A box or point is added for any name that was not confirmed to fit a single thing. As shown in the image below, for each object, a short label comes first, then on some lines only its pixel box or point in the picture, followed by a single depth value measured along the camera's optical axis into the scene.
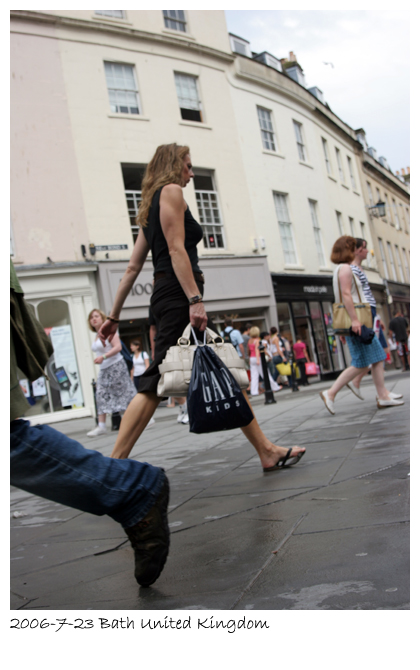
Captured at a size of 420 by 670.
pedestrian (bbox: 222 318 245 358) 13.71
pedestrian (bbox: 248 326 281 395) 14.65
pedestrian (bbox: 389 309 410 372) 16.78
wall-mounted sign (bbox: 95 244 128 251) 15.77
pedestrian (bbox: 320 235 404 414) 5.89
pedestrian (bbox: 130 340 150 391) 10.89
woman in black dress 3.01
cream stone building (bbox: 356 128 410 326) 32.19
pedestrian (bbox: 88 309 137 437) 8.09
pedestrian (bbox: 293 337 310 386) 16.56
